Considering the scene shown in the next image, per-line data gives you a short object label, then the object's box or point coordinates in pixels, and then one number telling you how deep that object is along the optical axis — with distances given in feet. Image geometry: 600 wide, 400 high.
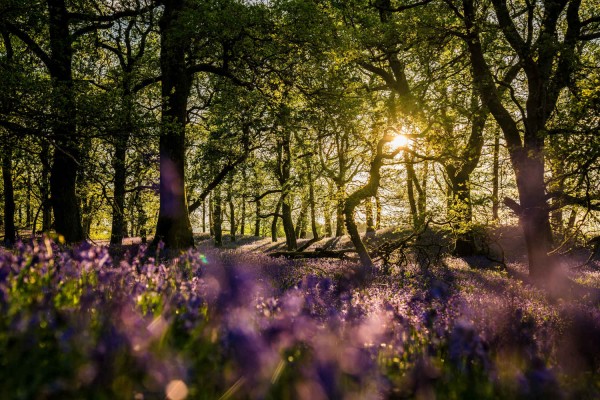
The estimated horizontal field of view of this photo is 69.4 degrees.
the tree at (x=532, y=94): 32.24
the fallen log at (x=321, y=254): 42.29
